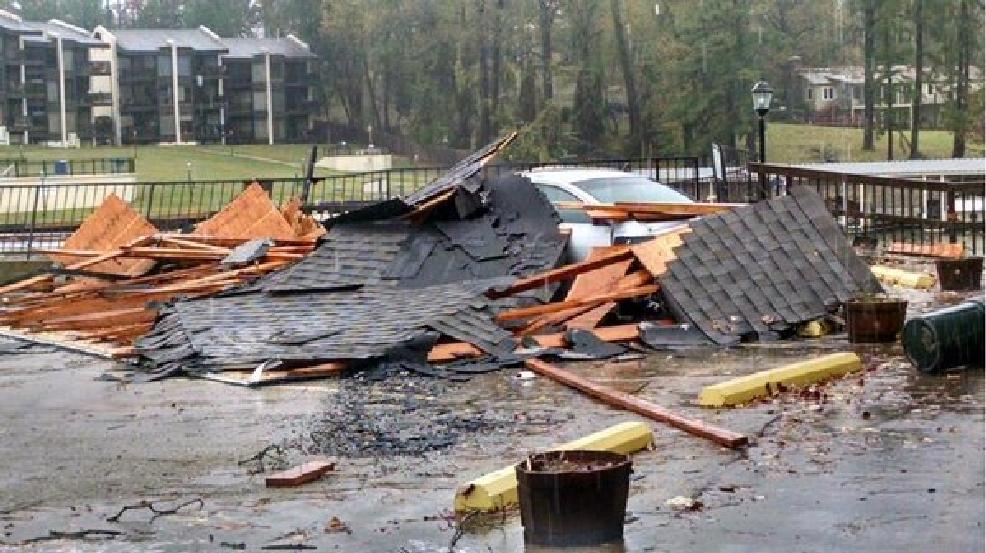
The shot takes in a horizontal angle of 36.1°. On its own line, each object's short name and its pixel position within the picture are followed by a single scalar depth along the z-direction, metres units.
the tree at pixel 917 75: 58.38
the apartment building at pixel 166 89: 87.12
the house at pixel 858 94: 60.72
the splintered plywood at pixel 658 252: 16.73
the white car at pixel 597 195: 19.86
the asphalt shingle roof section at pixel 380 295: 15.34
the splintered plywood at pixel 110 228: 23.53
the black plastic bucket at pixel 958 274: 19.22
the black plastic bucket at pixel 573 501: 7.79
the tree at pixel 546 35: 69.12
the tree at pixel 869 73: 60.62
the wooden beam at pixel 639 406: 10.53
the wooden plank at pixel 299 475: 9.86
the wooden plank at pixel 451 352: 15.03
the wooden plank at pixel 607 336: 15.68
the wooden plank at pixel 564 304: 16.34
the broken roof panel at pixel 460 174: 19.02
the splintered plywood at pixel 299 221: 22.97
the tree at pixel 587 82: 65.25
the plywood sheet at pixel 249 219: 22.44
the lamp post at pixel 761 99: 26.91
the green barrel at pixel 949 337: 12.82
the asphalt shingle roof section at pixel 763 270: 16.25
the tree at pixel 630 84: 62.69
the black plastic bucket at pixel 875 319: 15.15
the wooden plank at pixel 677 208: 19.62
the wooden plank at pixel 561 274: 17.09
